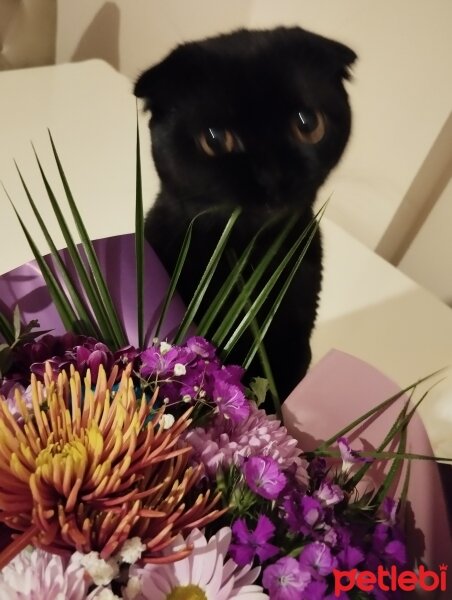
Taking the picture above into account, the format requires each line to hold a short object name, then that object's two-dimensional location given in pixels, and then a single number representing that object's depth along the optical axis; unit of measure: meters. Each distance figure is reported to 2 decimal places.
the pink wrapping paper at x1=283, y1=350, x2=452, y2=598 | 0.39
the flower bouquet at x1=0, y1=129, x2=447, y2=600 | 0.29
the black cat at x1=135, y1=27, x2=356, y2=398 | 0.51
